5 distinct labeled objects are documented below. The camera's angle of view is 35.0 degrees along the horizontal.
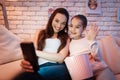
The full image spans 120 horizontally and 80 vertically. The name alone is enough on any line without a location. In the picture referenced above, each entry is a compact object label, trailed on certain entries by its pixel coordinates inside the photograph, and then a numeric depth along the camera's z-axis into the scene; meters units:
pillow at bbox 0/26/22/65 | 1.48
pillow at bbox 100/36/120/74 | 1.75
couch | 1.34
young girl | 1.38
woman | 1.28
